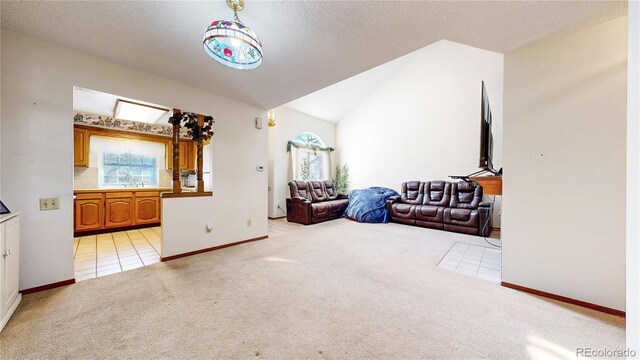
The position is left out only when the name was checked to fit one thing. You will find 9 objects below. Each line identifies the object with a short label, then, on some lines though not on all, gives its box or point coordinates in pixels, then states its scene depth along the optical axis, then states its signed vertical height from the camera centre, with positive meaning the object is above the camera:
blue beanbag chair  5.09 -0.67
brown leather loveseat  4.88 -0.60
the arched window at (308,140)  6.27 +1.17
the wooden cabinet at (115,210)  3.63 -0.57
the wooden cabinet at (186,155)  4.86 +0.52
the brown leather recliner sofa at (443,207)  4.07 -0.61
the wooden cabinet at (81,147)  3.77 +0.55
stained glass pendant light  1.31 +0.89
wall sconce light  5.38 +1.48
